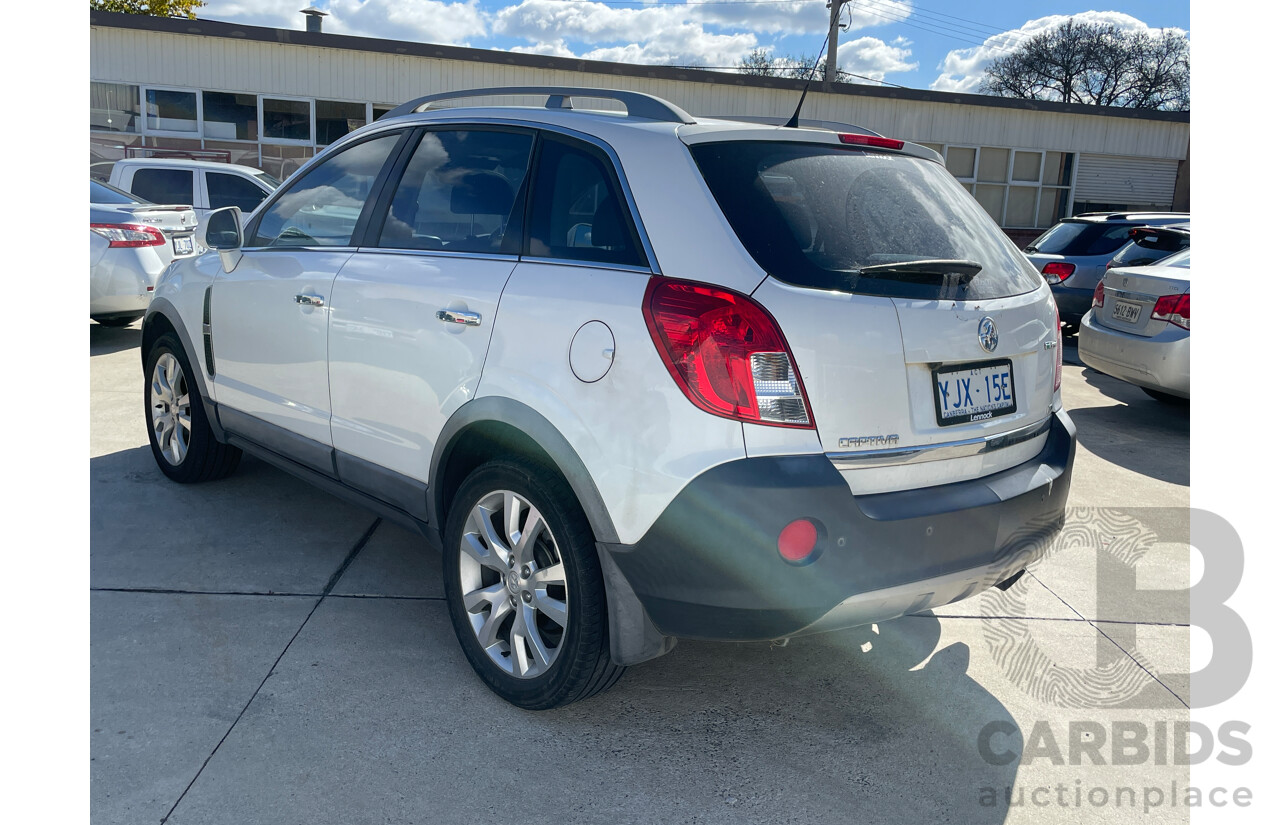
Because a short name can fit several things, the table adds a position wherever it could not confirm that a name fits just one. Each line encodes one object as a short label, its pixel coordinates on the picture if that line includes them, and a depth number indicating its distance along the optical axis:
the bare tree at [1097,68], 51.62
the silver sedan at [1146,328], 6.66
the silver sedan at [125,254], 8.64
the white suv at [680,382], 2.40
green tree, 26.30
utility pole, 25.48
